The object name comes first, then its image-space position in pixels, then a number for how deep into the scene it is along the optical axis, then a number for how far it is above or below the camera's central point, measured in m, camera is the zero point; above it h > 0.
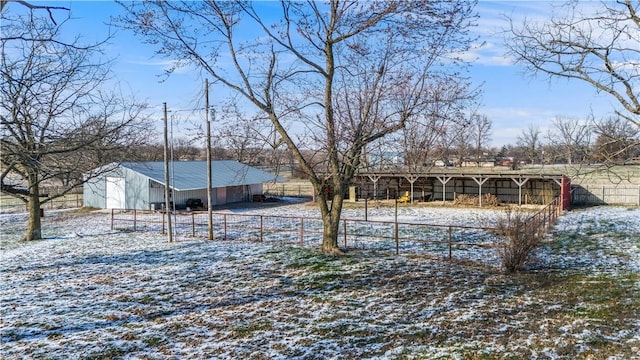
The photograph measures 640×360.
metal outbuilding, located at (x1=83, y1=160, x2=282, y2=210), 31.12 -0.03
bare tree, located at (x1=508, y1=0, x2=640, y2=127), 7.26 +2.17
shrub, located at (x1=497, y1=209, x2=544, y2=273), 11.49 -1.64
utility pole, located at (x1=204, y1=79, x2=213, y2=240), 16.30 +1.69
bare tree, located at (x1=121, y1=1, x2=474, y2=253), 12.08 +2.38
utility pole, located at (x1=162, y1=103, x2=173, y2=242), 16.86 +0.91
